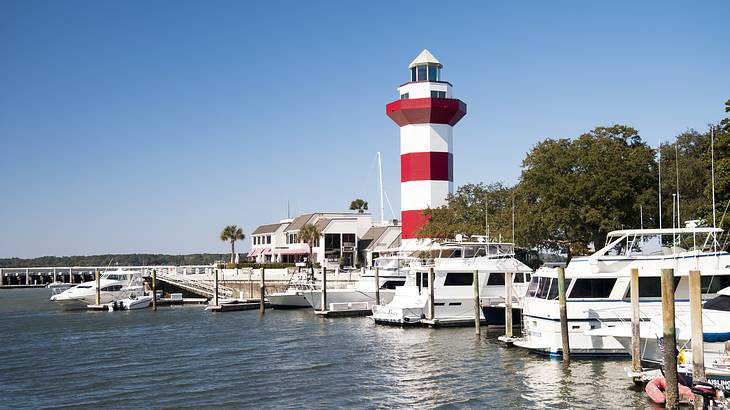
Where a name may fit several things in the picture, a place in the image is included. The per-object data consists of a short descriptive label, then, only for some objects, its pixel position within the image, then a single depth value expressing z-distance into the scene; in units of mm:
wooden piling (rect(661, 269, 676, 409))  19234
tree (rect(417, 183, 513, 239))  52616
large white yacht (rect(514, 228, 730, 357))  27984
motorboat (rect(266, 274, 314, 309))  51594
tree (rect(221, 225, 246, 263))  87625
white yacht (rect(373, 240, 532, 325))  39344
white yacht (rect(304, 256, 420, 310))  46906
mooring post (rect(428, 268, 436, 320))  38188
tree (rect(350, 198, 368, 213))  96562
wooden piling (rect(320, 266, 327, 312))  46531
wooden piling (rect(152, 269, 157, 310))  53912
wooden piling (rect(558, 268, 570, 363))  26344
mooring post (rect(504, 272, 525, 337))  31422
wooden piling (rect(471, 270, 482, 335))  34188
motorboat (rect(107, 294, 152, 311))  54969
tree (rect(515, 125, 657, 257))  45000
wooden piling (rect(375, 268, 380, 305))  45569
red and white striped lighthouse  56875
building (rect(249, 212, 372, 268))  78500
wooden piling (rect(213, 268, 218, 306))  52459
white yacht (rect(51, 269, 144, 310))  57656
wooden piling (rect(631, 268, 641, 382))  22789
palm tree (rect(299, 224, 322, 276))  76000
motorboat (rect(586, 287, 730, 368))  21406
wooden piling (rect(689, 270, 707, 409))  18922
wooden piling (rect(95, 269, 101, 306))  56375
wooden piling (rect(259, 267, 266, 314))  49038
